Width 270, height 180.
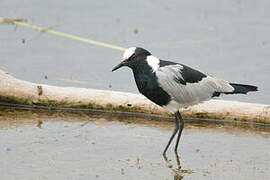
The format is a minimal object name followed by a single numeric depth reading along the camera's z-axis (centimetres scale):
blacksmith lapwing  1440
